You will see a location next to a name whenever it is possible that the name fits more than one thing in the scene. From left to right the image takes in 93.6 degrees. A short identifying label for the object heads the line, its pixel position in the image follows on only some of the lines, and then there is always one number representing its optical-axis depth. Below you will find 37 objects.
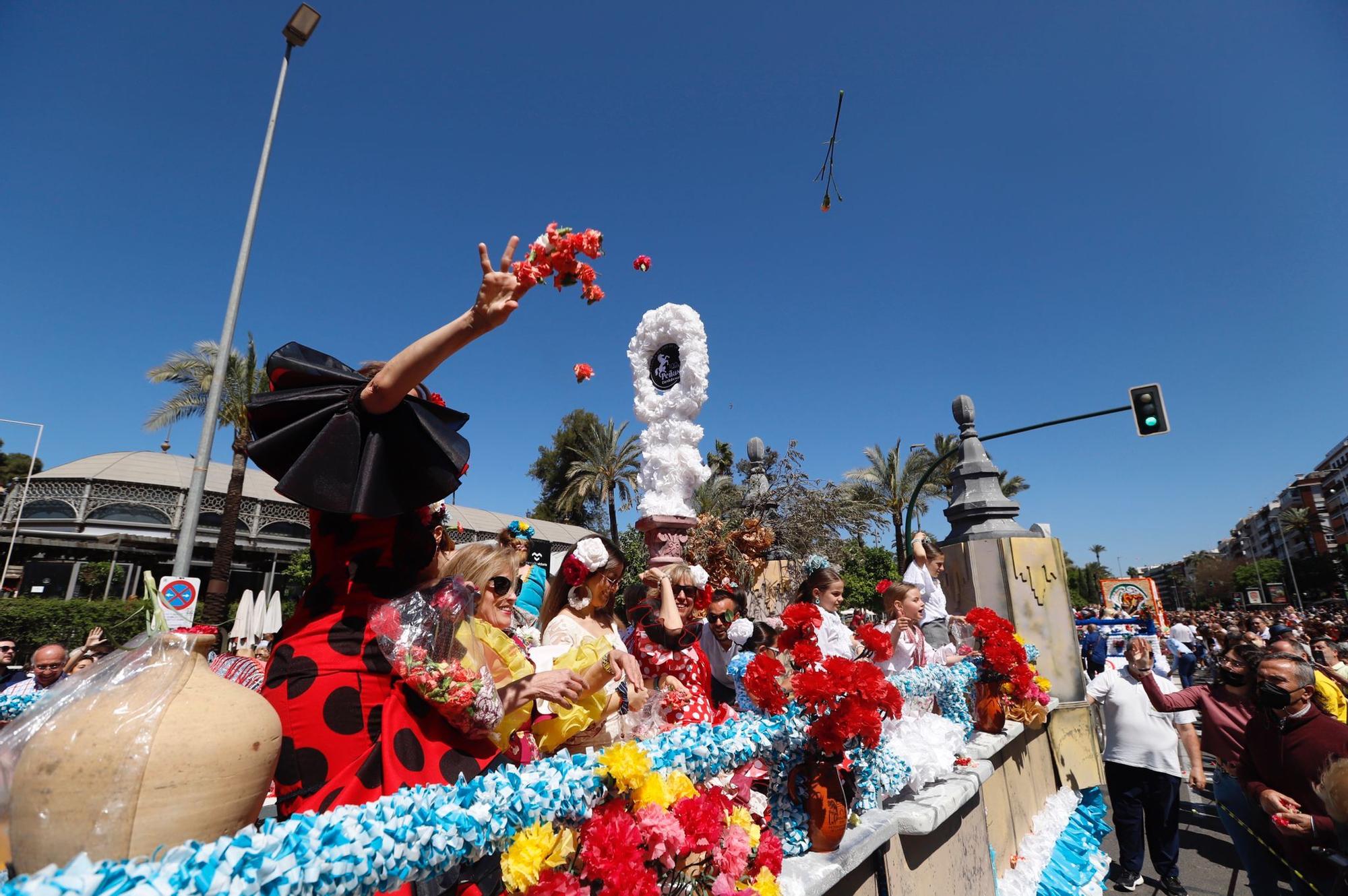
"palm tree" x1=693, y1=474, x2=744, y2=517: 21.45
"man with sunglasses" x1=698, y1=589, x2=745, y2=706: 5.04
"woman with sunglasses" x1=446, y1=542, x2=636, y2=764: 1.98
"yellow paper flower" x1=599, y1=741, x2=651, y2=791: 1.86
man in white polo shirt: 5.59
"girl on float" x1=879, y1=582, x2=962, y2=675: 4.76
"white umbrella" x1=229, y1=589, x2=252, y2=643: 12.86
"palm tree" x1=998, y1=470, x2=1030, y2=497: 33.42
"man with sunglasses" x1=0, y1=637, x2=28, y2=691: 6.14
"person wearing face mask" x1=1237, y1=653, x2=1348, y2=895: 3.49
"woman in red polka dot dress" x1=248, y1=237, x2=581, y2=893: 1.58
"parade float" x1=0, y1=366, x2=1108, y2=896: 1.15
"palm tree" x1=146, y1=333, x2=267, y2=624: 16.89
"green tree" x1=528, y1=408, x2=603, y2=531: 36.44
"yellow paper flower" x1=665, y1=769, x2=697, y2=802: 2.01
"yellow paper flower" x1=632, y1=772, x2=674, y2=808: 1.92
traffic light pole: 10.23
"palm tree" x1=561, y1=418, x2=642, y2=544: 29.03
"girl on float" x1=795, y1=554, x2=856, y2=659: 4.64
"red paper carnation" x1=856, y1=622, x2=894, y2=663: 3.66
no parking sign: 6.49
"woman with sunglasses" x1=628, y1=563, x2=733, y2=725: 3.57
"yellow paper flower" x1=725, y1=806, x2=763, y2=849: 2.26
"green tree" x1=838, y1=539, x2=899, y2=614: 22.23
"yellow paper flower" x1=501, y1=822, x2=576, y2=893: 1.57
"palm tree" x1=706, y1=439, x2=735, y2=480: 29.97
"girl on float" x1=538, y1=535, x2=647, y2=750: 3.20
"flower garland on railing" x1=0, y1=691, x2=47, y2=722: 2.78
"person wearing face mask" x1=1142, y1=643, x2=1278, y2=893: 4.12
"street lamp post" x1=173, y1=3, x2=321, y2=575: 8.31
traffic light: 11.49
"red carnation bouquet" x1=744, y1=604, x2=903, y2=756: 2.74
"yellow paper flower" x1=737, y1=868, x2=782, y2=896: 2.15
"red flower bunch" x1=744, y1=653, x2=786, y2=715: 2.78
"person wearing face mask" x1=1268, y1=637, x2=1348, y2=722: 5.40
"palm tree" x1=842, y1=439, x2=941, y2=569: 26.23
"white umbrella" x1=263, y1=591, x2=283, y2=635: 14.07
